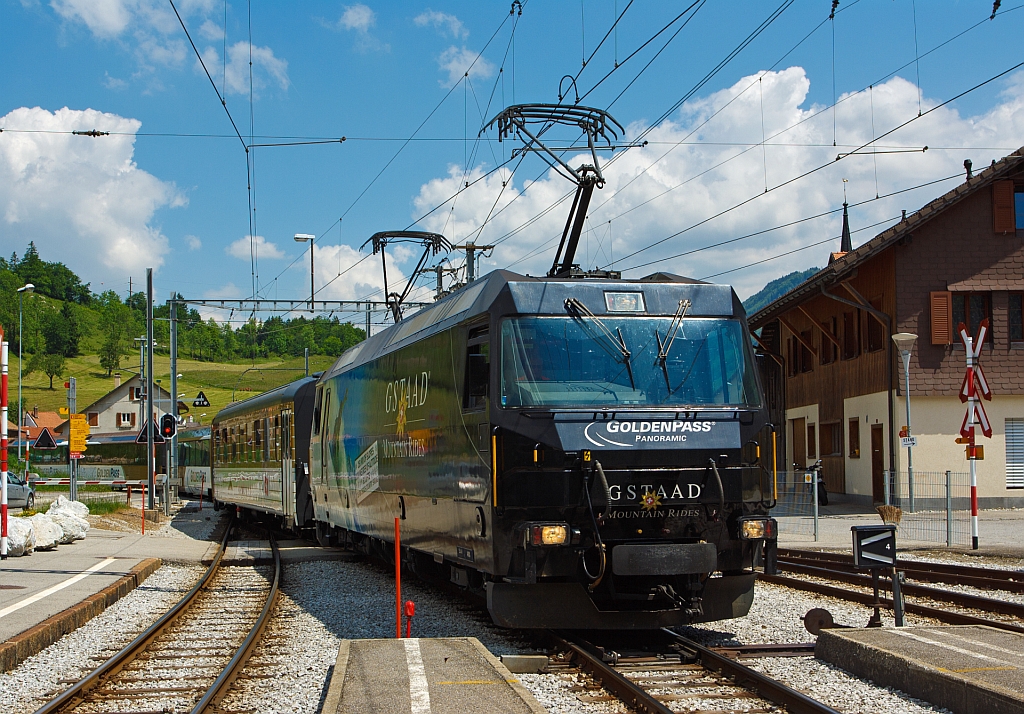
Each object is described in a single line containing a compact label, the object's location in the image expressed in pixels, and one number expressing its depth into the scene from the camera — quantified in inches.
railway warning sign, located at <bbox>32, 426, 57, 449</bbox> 1157.1
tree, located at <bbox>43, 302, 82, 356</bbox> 5315.0
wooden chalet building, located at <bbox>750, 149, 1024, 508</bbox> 1146.7
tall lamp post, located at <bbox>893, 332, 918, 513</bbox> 958.2
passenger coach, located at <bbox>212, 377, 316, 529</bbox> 793.6
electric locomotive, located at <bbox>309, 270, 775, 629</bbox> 337.4
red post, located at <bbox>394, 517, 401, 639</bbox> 367.9
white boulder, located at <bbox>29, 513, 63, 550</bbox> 688.4
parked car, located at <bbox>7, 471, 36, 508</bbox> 1461.6
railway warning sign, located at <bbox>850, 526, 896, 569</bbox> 358.6
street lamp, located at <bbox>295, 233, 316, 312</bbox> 1317.7
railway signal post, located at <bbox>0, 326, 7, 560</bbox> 625.0
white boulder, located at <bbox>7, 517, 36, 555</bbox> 644.7
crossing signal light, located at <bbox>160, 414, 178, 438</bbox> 1073.5
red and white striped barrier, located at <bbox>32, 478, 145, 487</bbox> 2008.6
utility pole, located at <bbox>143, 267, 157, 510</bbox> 1202.6
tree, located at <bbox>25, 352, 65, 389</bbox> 4995.1
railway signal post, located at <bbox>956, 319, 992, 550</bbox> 719.1
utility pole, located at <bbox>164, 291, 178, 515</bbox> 1235.2
